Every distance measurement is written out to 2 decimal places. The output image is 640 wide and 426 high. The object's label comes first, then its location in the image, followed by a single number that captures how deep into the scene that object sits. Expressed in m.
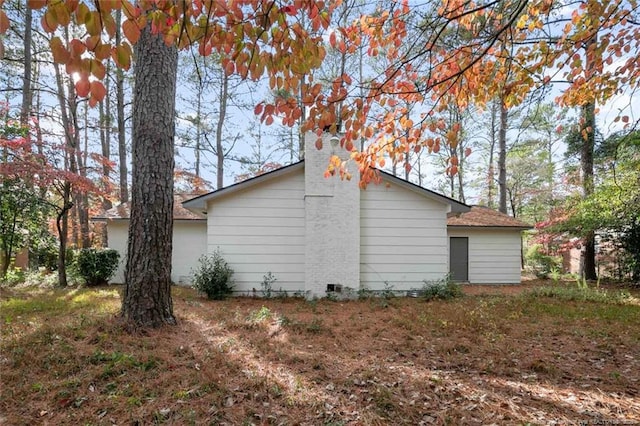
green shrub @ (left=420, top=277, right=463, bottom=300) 8.34
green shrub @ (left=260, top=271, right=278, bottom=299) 8.44
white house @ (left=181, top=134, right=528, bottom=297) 8.18
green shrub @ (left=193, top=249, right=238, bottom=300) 7.97
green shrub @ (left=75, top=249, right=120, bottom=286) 9.98
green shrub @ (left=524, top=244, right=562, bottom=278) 14.26
